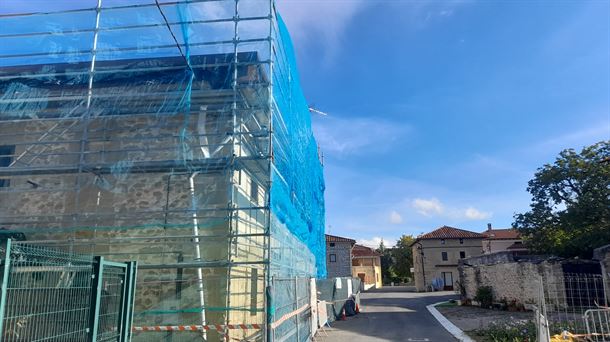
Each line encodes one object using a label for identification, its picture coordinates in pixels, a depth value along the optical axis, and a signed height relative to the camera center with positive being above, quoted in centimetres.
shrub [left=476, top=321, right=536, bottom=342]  1054 -177
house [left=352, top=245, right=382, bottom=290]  5582 -20
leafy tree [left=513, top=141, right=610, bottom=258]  2381 +327
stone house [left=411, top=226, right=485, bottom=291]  4419 +105
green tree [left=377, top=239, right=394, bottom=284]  6944 -27
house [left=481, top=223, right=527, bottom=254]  5112 +279
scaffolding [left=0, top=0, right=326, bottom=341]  879 +266
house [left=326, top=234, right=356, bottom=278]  4331 +95
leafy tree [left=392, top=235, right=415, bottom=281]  6488 +100
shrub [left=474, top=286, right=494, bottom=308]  2095 -155
